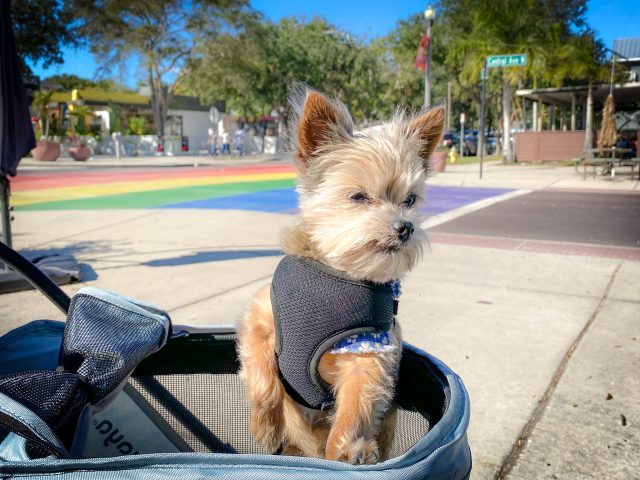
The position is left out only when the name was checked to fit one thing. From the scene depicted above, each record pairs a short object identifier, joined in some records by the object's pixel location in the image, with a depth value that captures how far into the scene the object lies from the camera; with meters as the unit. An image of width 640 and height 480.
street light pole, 19.05
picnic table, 16.49
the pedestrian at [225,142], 43.66
